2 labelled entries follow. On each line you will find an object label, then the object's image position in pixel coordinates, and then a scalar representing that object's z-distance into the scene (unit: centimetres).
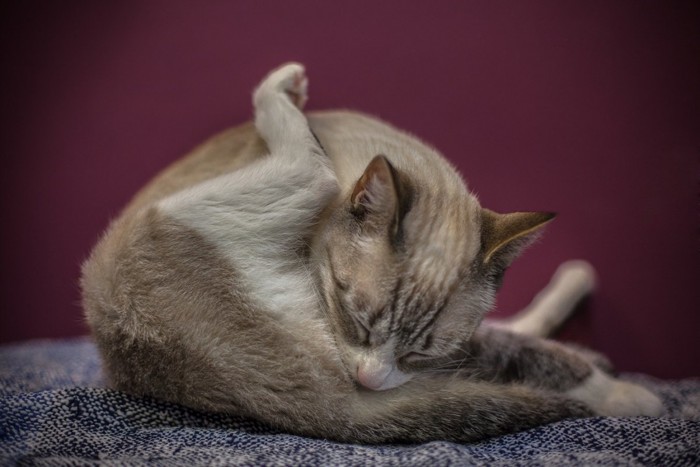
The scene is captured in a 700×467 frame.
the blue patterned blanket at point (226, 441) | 63
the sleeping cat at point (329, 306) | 66
